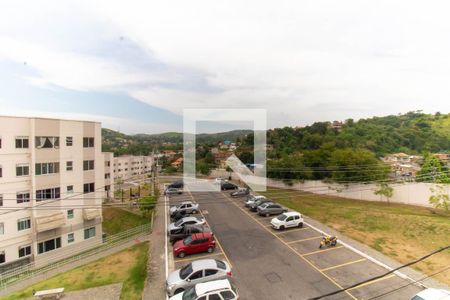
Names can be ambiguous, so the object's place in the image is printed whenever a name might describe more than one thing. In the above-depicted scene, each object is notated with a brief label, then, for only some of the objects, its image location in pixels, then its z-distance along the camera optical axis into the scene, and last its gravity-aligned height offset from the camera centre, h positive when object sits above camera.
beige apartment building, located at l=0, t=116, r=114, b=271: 18.53 -3.15
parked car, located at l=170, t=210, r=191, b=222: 22.86 -6.27
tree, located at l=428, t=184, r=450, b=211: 24.31 -5.23
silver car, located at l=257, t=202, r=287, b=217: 22.69 -5.70
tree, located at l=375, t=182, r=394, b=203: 29.02 -5.15
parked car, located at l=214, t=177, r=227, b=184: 37.57 -4.87
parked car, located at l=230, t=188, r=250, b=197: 30.72 -5.51
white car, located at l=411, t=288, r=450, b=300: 9.44 -5.87
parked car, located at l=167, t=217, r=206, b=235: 17.98 -5.85
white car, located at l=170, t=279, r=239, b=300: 9.69 -5.80
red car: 15.09 -6.03
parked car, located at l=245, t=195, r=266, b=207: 25.40 -5.48
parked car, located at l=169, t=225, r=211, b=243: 17.58 -6.04
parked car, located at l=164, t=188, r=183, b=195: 32.22 -5.47
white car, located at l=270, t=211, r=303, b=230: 19.16 -5.77
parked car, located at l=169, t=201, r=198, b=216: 24.17 -5.81
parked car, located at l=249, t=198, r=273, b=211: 24.22 -5.51
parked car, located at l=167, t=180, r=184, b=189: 35.22 -5.10
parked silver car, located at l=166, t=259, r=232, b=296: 11.30 -6.09
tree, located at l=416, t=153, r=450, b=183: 29.78 -2.93
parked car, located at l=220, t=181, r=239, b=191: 34.81 -5.36
